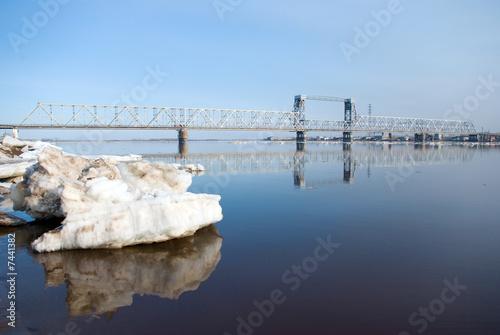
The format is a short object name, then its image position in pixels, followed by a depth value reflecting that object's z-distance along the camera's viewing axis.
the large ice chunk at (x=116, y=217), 7.64
